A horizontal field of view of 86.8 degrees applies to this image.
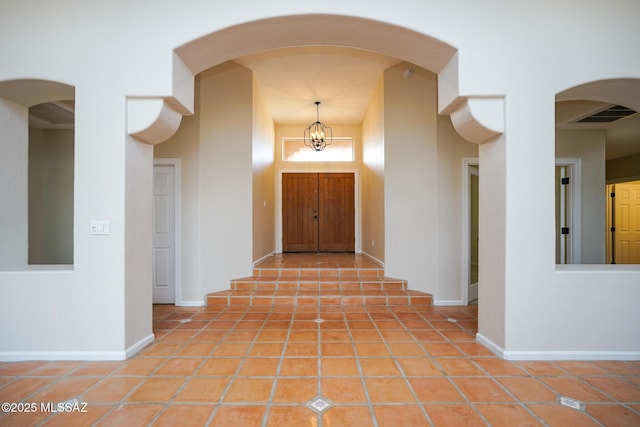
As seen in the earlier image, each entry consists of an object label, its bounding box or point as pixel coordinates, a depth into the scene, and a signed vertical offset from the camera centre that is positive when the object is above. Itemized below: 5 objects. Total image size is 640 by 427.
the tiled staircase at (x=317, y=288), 4.55 -1.03
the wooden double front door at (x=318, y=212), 7.89 +0.10
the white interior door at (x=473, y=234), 4.87 -0.26
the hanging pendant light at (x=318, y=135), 6.74 +1.82
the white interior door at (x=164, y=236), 4.80 -0.27
